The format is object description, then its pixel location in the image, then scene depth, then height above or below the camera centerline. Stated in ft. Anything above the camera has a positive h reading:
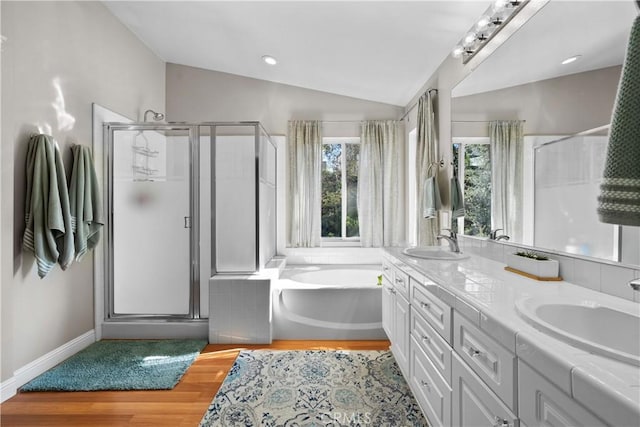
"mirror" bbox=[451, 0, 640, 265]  3.76 +1.39
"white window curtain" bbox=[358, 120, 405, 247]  12.11 +1.22
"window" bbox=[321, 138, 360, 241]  12.71 +0.88
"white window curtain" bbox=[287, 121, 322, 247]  12.10 +1.15
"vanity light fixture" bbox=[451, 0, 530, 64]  5.65 +3.60
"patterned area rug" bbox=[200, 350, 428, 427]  5.58 -3.66
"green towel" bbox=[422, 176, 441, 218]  8.64 +0.35
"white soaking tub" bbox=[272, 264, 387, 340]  8.75 -2.83
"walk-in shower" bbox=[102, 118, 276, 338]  9.06 -0.18
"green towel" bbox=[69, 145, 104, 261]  7.41 +0.24
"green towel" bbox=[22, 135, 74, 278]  6.53 +0.13
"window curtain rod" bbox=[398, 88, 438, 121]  10.74 +3.66
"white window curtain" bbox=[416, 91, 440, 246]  9.01 +1.49
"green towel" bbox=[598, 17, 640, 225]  2.03 +0.40
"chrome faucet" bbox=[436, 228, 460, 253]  6.98 -0.69
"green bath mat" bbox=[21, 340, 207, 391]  6.58 -3.60
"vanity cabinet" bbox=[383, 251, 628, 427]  2.42 -1.66
